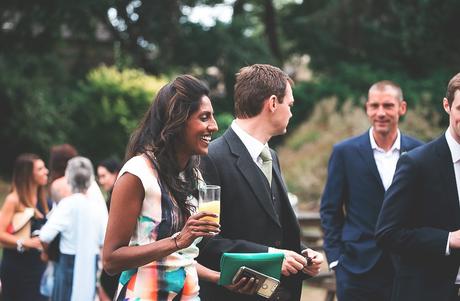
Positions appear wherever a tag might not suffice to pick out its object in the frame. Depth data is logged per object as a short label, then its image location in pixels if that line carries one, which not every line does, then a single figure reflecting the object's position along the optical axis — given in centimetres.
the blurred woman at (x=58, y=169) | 812
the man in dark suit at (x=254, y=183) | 472
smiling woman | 365
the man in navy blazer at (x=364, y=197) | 630
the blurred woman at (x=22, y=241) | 803
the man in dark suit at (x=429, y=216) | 452
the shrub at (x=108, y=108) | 2481
